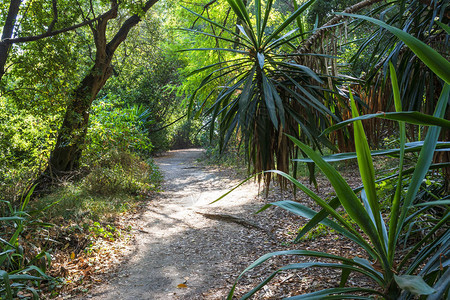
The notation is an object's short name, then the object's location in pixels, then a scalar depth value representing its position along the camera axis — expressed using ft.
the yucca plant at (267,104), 6.50
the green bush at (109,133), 23.52
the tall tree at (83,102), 20.27
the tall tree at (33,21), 13.53
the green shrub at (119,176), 21.31
